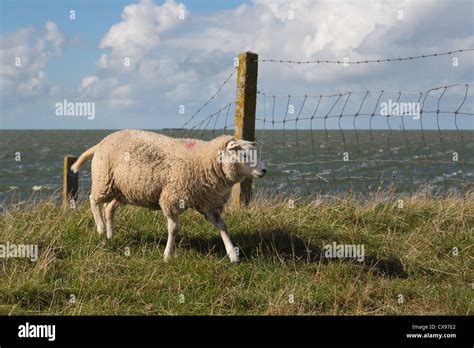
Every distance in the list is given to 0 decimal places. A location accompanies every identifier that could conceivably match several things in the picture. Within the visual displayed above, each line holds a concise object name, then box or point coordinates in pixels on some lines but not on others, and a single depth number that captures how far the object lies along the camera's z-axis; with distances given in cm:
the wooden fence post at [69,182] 826
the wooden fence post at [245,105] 775
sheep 606
